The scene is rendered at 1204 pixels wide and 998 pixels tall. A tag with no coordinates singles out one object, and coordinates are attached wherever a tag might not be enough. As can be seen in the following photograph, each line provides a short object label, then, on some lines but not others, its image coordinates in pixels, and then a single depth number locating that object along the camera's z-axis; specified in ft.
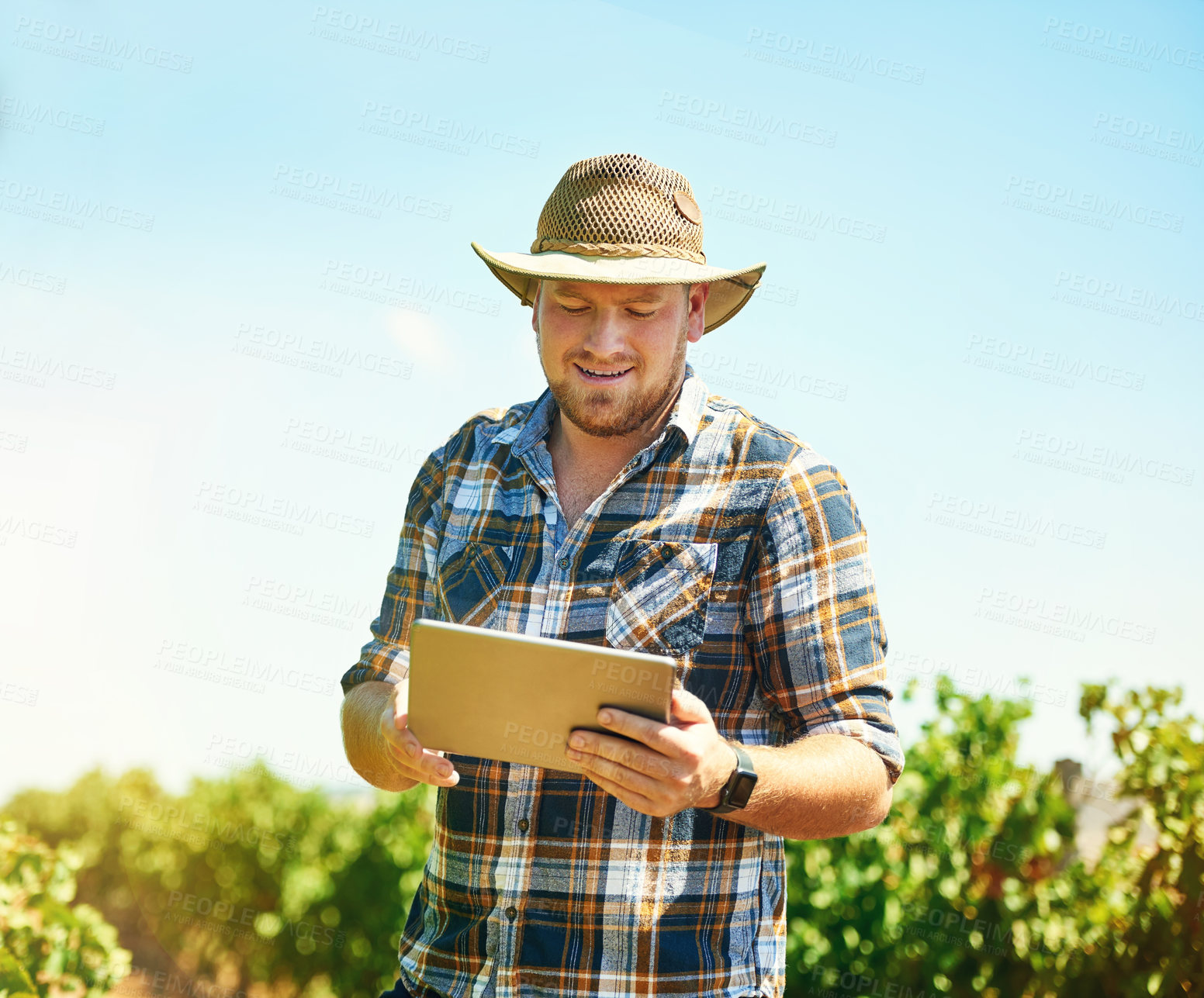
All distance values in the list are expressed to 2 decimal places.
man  5.82
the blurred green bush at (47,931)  11.62
